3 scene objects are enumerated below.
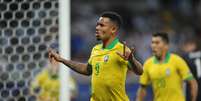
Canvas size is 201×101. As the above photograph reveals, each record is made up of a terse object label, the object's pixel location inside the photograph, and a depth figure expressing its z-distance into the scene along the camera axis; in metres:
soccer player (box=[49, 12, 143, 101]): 13.83
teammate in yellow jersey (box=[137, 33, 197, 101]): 18.61
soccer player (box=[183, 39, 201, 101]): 21.21
